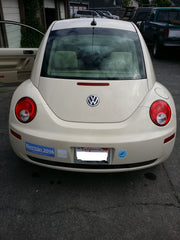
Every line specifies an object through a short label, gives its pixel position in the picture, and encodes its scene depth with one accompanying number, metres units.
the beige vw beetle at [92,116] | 2.14
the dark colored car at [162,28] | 8.90
